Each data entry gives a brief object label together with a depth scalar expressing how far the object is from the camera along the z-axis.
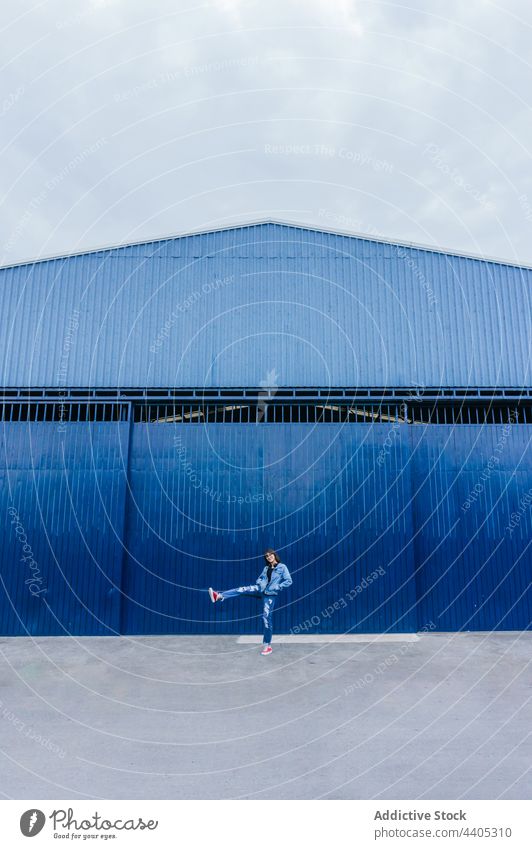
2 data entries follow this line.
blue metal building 10.52
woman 9.32
